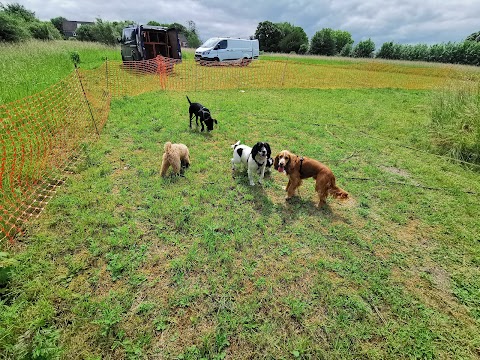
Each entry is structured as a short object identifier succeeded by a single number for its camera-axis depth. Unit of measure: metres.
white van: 18.67
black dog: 6.28
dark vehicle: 13.28
